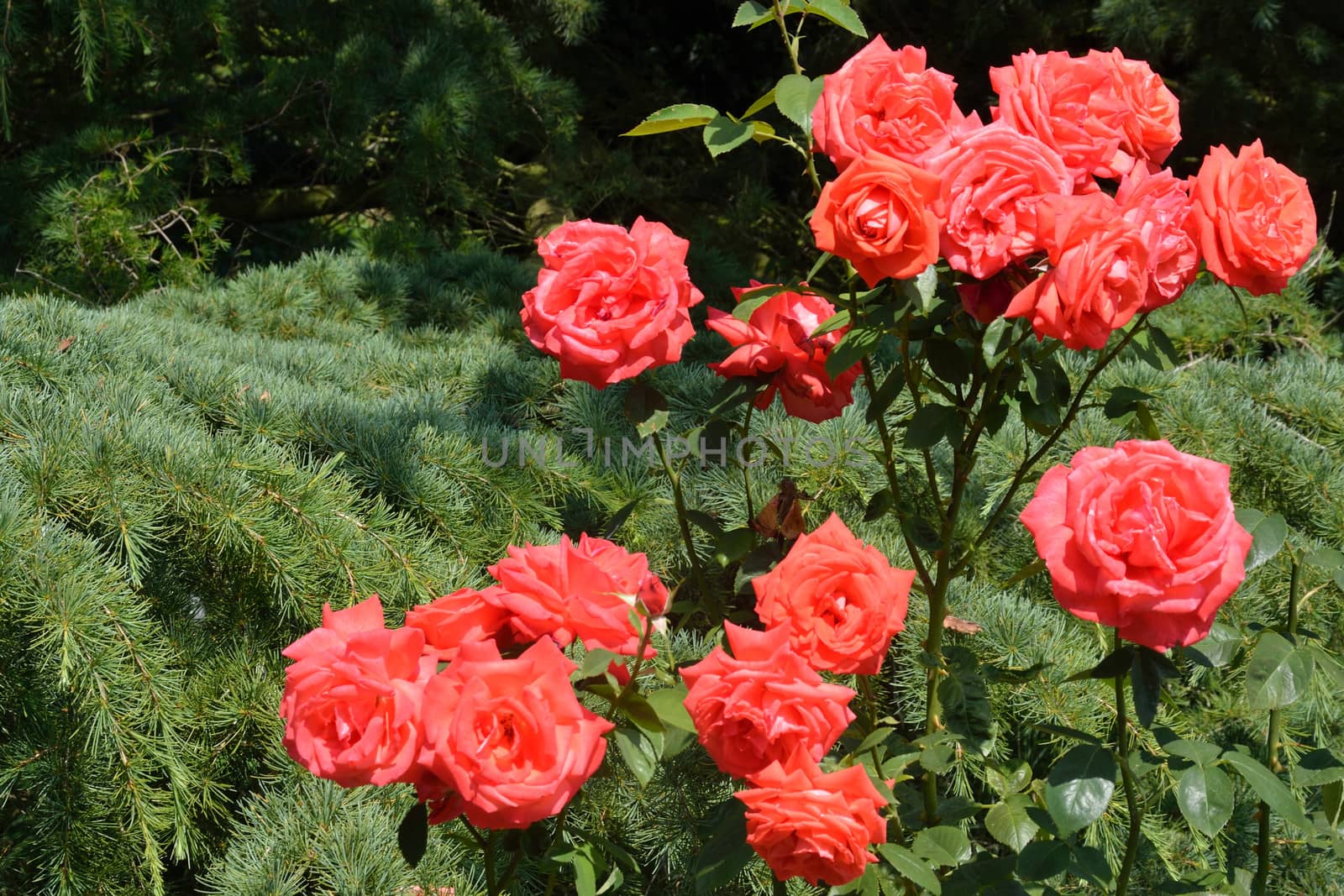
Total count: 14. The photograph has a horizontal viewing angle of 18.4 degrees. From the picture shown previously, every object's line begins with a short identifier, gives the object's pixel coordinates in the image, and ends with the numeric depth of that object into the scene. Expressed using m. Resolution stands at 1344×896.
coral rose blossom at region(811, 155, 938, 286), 1.64
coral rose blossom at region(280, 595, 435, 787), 1.61
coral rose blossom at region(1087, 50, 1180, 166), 1.72
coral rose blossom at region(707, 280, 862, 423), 1.77
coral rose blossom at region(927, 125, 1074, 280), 1.65
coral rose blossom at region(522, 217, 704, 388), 1.70
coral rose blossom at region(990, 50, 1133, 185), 1.68
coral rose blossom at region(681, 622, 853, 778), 1.62
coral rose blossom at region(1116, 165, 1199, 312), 1.66
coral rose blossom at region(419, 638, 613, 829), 1.59
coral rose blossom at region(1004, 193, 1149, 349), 1.64
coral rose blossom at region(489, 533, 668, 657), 1.67
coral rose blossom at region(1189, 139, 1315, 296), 1.67
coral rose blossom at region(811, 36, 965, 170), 1.68
